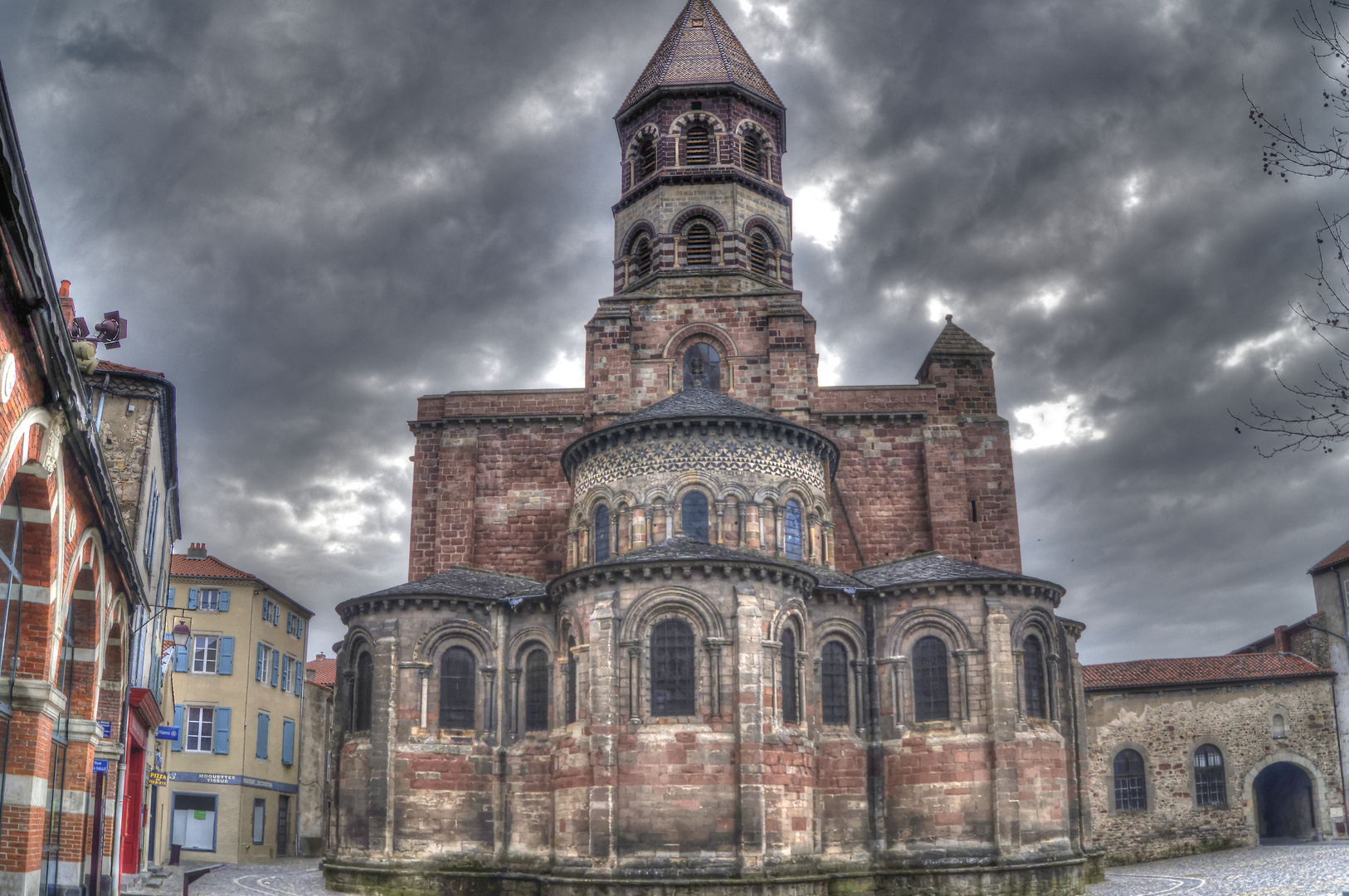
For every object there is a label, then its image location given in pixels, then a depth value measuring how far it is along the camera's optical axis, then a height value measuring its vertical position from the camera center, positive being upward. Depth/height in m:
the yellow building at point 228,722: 42.09 +0.50
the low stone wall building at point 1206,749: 38.62 -0.98
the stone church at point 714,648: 25.56 +1.84
